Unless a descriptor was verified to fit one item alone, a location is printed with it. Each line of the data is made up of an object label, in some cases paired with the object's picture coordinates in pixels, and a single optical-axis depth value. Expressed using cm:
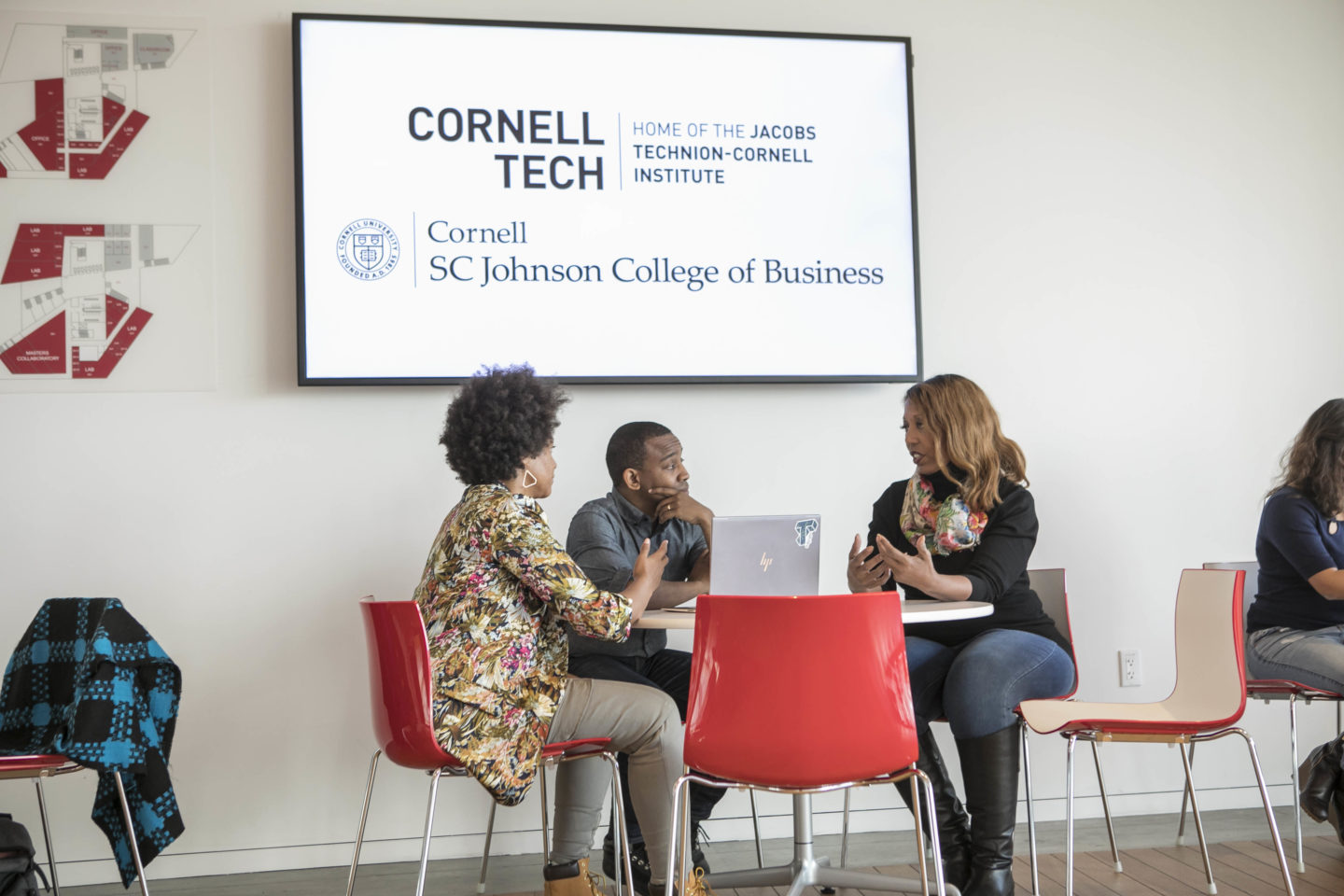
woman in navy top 310
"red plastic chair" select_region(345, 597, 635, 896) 231
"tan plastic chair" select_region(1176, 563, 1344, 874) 305
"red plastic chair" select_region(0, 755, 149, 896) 249
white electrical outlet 374
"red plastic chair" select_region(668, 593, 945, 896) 207
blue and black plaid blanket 254
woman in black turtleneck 264
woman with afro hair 238
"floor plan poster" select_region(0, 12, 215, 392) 328
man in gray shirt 288
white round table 237
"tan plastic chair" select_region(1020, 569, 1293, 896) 255
